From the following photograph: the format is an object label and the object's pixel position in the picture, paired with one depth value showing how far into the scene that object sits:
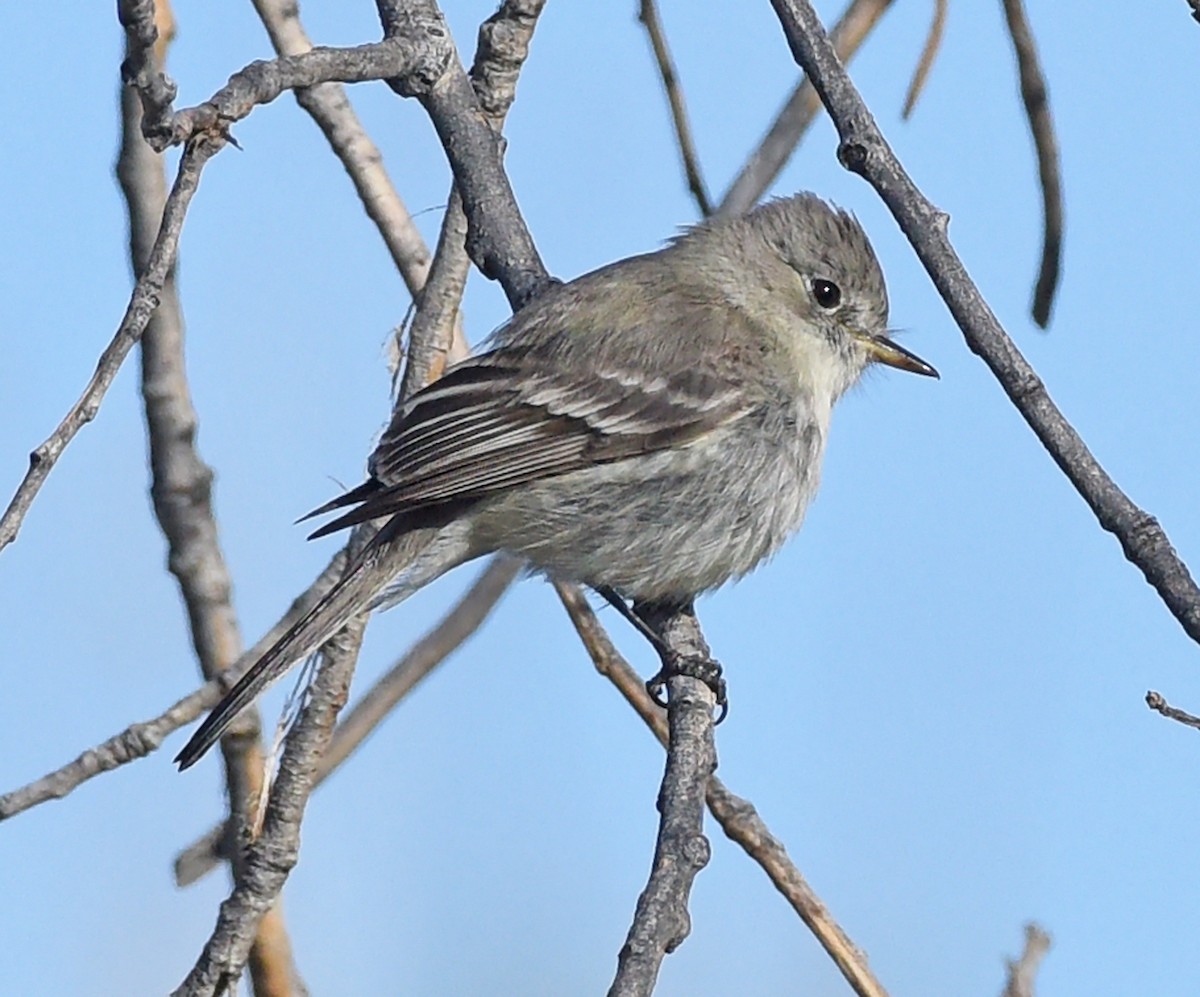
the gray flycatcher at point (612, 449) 6.79
